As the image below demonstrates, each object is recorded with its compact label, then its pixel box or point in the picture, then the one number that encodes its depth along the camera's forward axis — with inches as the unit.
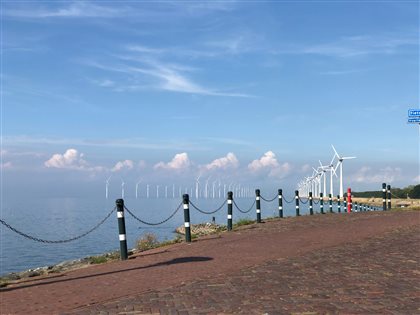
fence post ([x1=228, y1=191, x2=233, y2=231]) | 698.8
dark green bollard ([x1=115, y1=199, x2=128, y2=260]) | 507.5
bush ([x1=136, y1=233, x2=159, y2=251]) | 729.1
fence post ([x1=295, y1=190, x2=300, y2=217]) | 945.5
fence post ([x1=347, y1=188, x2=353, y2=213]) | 1150.5
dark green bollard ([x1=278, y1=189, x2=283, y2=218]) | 887.1
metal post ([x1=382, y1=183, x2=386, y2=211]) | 1081.7
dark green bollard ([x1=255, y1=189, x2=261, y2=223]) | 774.5
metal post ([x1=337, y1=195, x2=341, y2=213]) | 1263.5
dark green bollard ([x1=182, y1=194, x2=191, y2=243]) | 589.0
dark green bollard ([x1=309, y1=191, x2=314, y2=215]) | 1021.3
